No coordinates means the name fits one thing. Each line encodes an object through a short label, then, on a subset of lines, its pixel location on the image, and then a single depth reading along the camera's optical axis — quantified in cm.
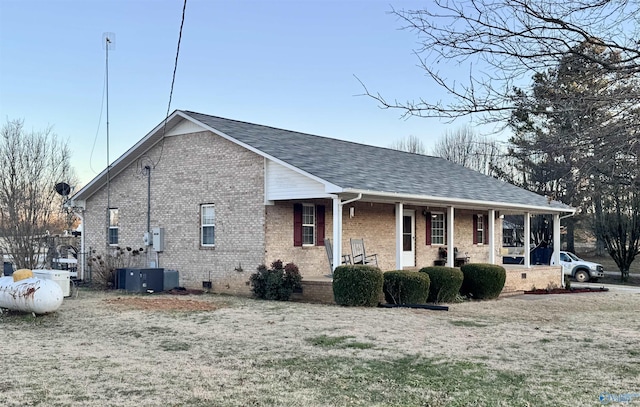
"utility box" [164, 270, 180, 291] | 1817
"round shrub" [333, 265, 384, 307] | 1425
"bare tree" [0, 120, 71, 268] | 1908
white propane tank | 1217
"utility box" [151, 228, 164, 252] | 1869
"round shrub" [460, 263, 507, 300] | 1672
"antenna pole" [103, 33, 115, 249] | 1800
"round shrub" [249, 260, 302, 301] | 1571
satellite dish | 2059
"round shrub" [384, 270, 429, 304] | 1460
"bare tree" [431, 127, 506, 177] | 4438
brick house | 1645
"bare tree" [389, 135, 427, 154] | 4956
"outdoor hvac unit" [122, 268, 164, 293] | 1767
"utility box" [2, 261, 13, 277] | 2082
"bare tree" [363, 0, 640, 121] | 555
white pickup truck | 2773
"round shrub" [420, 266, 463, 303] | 1543
